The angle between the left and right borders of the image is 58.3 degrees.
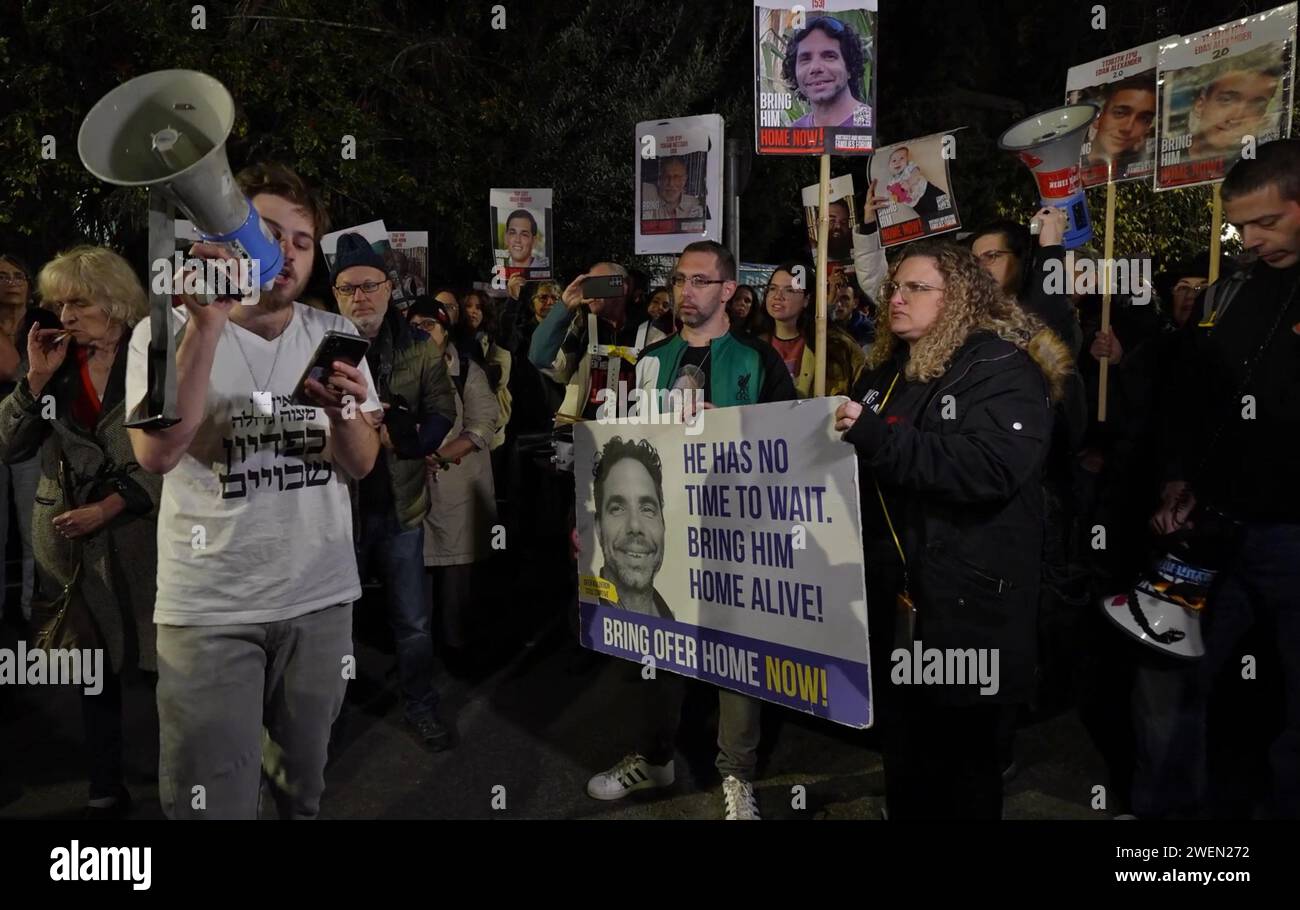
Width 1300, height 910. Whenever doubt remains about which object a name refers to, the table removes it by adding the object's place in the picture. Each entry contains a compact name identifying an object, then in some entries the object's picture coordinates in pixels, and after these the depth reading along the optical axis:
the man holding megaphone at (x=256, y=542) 2.87
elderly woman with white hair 4.21
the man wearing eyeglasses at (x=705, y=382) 4.41
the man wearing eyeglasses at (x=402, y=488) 5.00
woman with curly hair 3.23
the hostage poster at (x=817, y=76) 4.90
